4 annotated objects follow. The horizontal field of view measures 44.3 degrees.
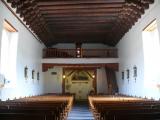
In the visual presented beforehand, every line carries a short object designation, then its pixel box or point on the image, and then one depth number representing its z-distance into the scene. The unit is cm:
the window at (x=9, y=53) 756
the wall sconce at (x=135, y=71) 888
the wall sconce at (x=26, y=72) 885
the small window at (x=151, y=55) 748
